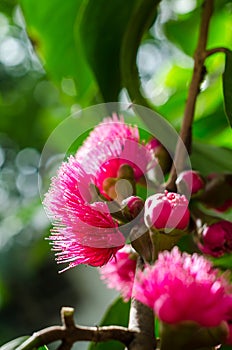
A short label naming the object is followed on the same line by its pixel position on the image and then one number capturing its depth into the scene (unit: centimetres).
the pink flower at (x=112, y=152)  50
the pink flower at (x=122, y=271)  50
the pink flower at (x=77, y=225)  44
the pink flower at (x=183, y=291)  39
